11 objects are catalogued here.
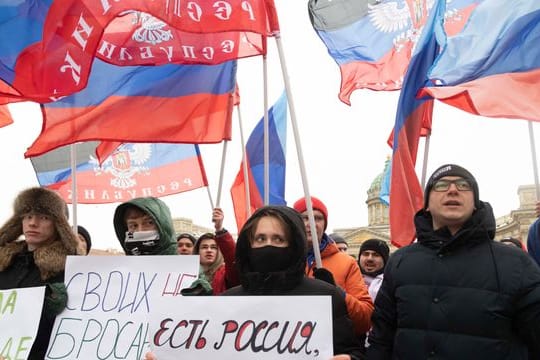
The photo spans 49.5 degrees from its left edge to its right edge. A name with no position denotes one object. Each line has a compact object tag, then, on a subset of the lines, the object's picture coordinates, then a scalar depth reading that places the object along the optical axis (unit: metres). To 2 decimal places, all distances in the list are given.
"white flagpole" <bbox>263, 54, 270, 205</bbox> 4.90
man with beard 5.99
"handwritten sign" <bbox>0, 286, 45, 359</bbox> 3.19
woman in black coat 2.69
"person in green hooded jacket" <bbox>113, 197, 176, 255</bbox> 3.54
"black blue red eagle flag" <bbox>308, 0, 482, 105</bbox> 6.55
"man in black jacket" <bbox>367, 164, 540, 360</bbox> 2.65
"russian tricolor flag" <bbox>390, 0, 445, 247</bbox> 4.70
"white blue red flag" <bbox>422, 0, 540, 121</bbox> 4.68
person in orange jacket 3.19
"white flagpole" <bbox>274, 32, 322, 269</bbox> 3.62
